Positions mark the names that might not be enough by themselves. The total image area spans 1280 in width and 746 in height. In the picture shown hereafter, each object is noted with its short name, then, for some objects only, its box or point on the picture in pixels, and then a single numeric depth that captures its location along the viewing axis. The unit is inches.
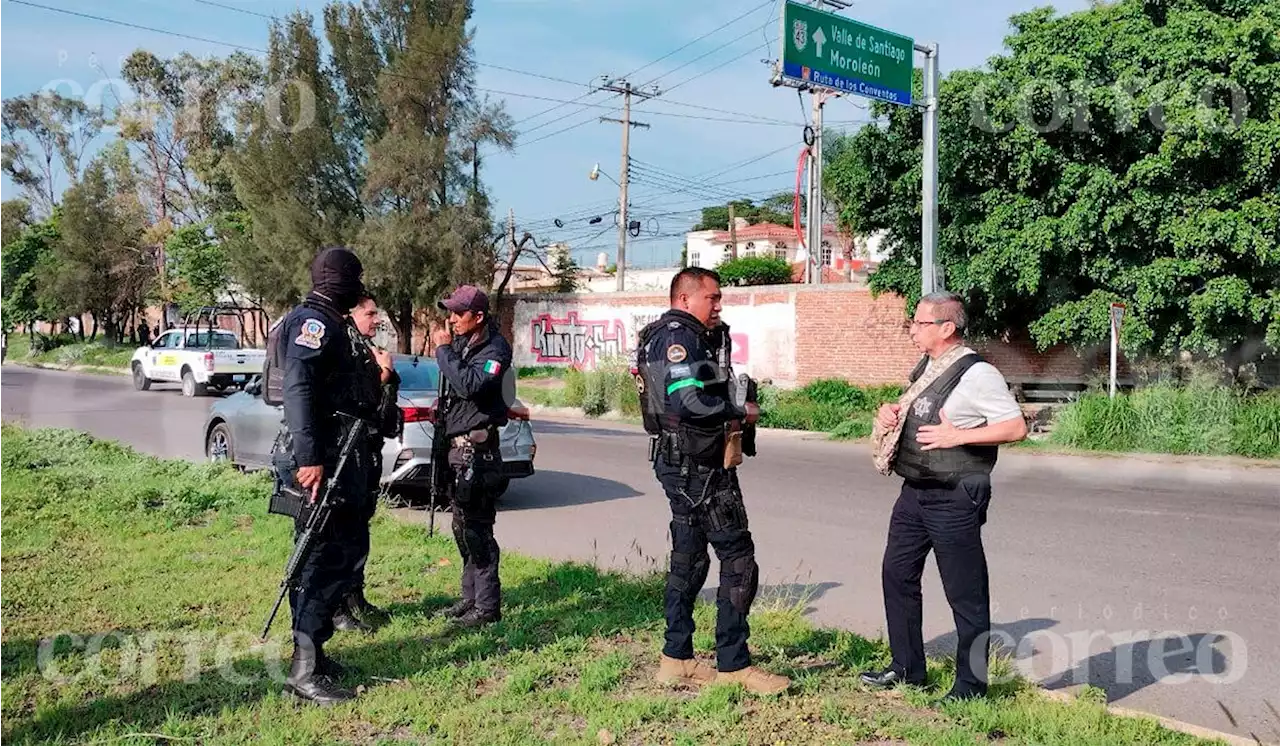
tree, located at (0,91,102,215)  1894.7
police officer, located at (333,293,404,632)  177.3
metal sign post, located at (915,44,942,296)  534.6
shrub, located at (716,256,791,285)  1339.8
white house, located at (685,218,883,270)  2454.5
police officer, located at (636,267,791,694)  153.9
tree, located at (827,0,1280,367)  507.5
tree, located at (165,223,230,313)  1241.4
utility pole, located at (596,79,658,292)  1212.5
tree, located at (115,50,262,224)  1471.5
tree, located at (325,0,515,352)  1075.3
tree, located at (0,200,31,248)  2034.9
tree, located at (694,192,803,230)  2739.7
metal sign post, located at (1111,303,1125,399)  536.1
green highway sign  462.3
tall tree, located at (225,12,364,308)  1117.7
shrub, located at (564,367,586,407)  799.1
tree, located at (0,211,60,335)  1738.4
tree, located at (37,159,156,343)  1567.4
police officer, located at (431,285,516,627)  198.5
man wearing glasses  150.3
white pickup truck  855.7
